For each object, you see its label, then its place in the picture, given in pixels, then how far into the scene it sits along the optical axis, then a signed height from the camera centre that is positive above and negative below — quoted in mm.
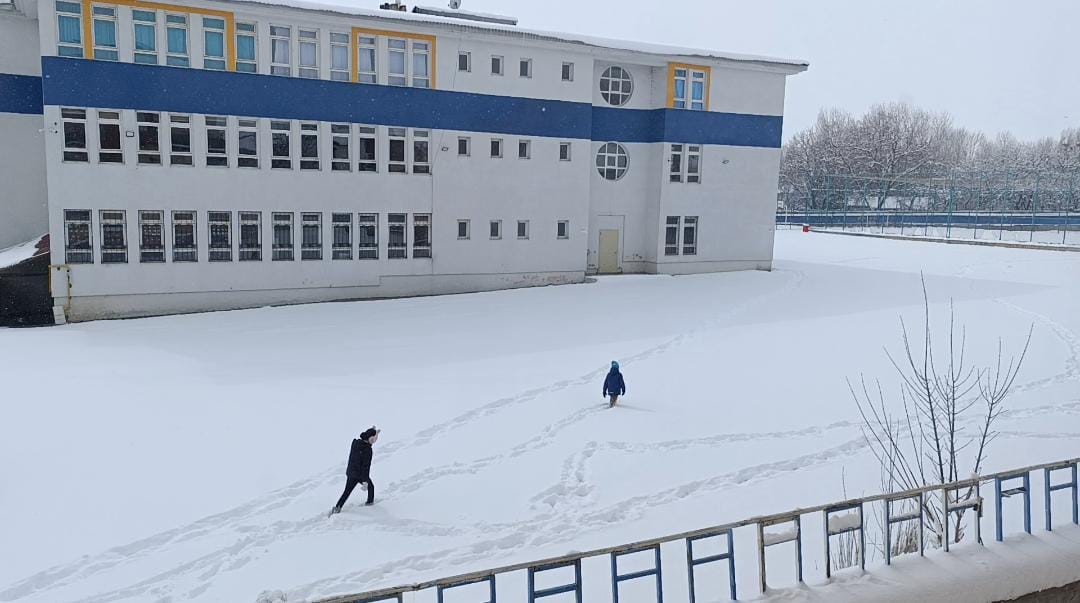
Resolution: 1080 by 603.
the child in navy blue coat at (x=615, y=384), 13516 -2803
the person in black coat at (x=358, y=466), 9555 -2967
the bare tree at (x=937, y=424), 8949 -3125
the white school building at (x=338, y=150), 20344 +1536
